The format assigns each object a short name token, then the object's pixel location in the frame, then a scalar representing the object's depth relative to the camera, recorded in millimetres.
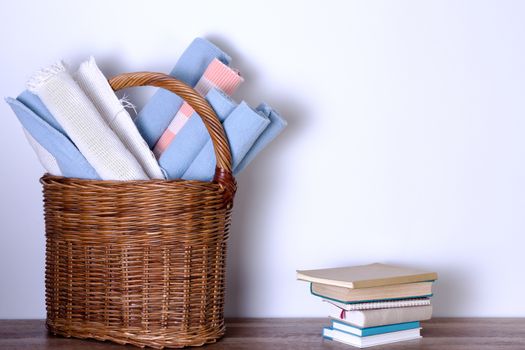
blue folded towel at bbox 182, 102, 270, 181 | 1795
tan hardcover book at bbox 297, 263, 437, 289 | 1817
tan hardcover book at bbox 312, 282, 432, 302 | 1820
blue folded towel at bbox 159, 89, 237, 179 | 1821
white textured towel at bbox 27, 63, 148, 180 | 1776
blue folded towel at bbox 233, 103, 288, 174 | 1843
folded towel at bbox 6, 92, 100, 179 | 1789
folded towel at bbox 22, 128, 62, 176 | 1819
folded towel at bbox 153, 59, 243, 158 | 1874
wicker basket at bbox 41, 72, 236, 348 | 1760
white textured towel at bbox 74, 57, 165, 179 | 1825
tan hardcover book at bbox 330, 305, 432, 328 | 1826
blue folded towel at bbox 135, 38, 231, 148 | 1880
